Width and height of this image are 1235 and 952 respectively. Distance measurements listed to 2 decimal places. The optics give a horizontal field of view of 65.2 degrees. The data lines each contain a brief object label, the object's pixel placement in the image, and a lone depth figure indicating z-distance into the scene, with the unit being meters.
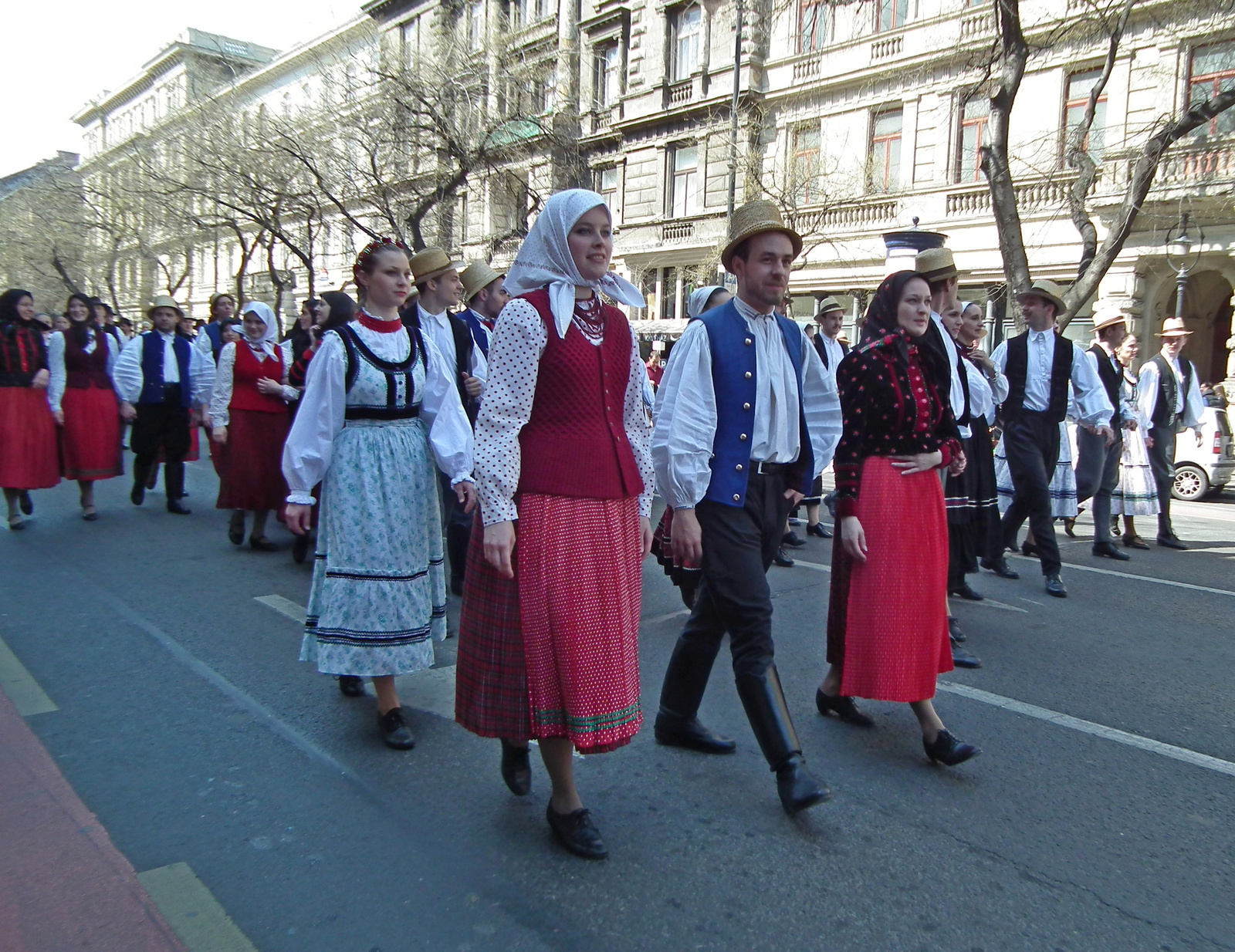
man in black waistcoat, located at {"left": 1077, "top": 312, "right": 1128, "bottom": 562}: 8.37
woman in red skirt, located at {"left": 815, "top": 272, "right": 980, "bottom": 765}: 3.71
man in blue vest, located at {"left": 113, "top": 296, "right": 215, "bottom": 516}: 9.45
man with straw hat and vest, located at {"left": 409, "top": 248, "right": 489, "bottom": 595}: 5.79
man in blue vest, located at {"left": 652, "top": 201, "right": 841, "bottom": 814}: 3.21
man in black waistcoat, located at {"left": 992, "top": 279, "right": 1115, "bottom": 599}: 7.04
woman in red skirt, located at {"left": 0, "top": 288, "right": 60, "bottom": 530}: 8.12
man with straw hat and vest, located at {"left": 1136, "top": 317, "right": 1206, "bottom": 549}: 9.13
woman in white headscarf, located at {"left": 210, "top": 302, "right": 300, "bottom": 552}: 7.58
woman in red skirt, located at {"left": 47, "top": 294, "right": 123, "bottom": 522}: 8.71
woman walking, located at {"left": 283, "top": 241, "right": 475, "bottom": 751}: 3.90
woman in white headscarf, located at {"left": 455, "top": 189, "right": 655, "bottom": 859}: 2.85
